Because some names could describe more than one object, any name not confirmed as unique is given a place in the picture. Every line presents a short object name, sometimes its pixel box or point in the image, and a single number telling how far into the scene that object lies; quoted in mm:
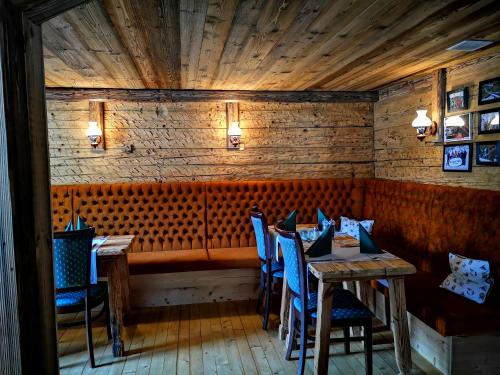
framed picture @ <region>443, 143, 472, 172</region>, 3744
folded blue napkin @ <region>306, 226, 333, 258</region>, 2949
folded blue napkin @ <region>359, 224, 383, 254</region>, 2980
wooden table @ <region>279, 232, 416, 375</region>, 2598
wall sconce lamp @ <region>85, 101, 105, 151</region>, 4785
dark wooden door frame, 1152
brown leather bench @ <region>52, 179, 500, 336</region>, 3789
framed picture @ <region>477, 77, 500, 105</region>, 3391
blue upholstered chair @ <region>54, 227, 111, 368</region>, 2904
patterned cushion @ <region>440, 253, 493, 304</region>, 2953
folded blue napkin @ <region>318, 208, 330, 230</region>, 3867
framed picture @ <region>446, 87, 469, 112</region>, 3754
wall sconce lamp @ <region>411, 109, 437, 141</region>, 4145
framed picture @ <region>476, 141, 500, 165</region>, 3408
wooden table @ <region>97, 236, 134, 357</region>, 3252
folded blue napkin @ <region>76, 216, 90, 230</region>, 3589
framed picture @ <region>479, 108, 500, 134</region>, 3408
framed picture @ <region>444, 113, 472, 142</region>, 3732
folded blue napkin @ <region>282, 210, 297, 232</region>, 3753
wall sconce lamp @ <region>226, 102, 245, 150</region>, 5027
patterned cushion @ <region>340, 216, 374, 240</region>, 4485
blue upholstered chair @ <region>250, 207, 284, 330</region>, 3654
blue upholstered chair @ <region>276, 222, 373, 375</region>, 2660
